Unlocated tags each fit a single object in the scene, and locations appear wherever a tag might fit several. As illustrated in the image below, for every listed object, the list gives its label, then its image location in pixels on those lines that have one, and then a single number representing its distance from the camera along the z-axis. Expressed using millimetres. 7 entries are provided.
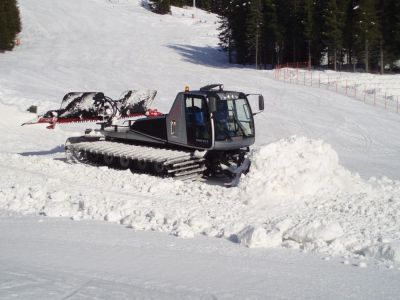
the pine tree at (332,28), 40719
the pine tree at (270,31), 46094
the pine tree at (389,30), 39525
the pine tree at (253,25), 46312
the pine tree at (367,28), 39125
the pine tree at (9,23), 52281
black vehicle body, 12492
